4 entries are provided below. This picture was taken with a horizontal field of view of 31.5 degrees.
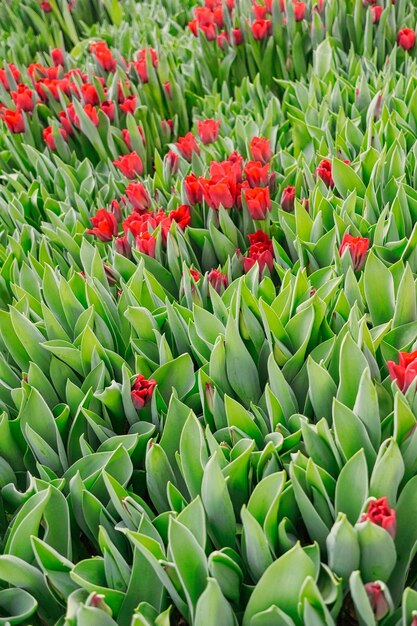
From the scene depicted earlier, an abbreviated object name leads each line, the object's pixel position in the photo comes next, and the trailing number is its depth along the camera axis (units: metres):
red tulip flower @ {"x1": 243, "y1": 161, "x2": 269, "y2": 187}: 1.96
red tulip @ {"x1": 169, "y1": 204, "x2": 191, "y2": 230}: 1.91
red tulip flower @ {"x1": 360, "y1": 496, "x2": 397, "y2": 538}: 1.01
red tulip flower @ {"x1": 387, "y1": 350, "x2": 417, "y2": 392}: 1.19
